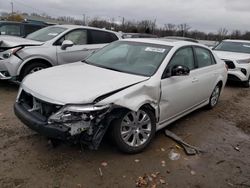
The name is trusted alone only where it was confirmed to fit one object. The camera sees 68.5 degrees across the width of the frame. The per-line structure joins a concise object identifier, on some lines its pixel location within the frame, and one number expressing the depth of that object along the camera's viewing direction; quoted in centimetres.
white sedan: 221
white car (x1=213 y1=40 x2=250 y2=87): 602
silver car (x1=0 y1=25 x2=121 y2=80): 425
